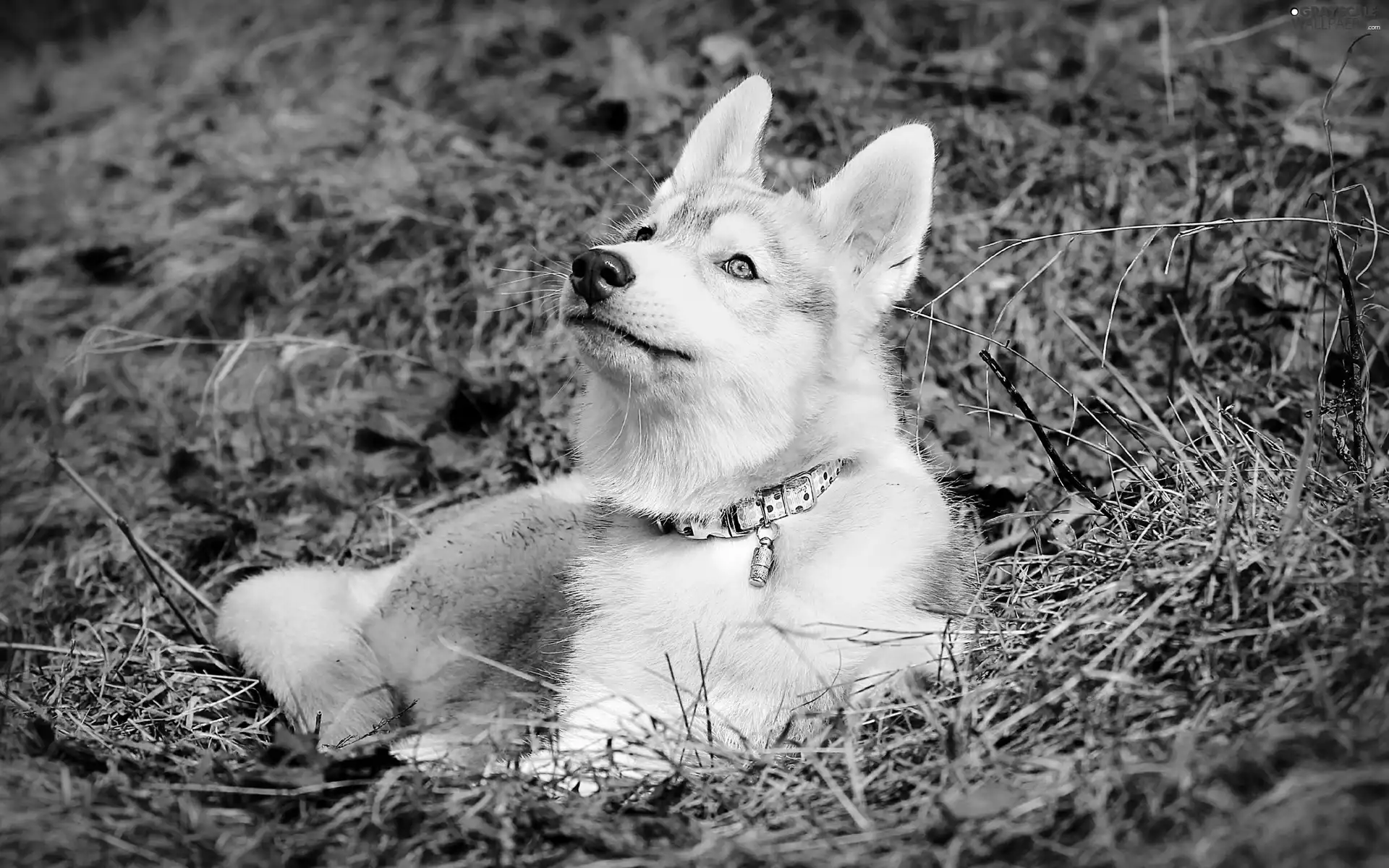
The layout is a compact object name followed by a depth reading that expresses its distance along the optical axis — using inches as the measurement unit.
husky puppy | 110.4
